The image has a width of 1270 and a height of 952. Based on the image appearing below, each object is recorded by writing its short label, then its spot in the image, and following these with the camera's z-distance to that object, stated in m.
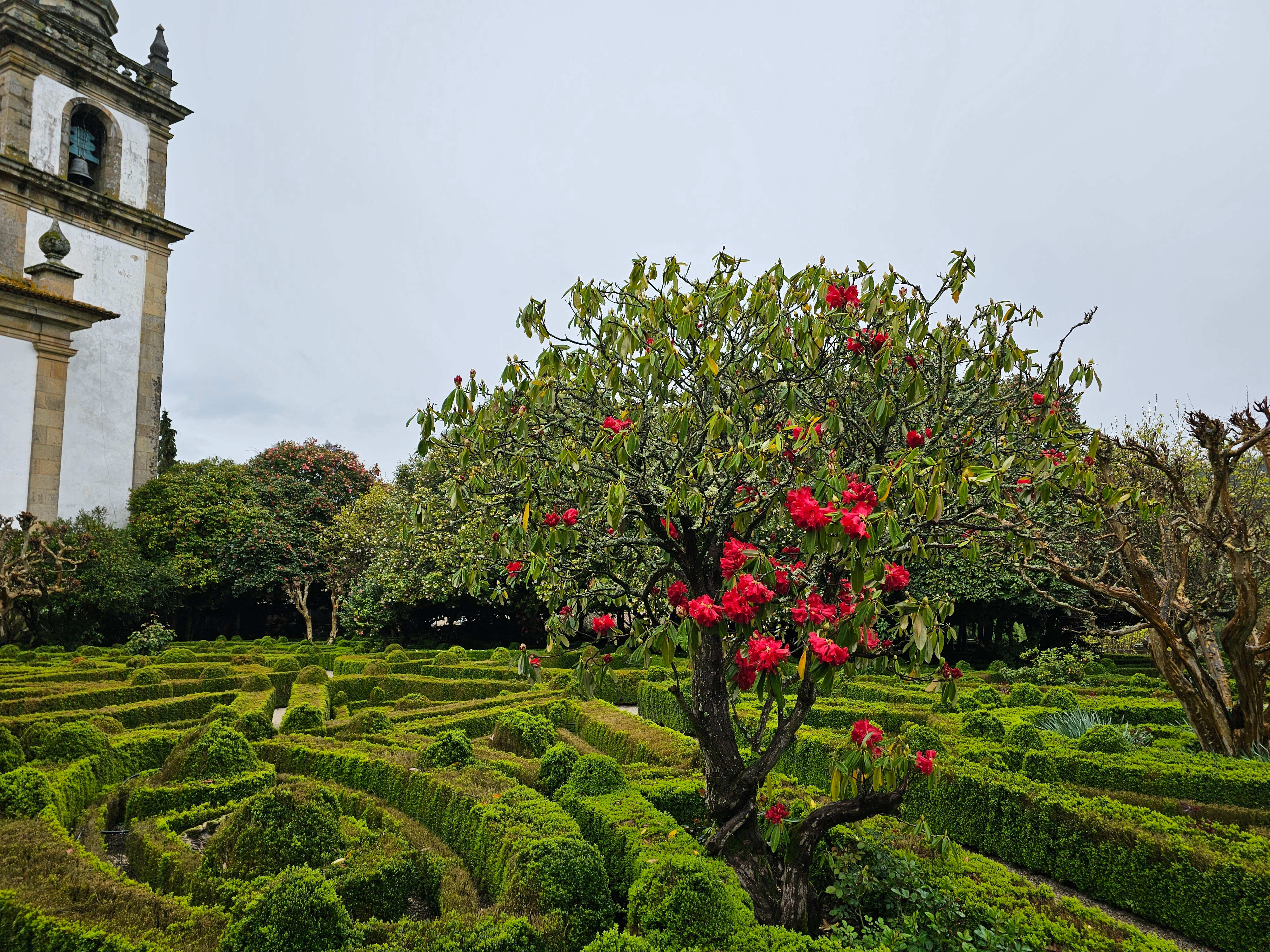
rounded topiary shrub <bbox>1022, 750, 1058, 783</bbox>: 8.69
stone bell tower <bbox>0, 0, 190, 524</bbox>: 20.31
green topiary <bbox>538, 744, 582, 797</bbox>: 7.93
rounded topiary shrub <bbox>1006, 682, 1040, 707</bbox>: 12.36
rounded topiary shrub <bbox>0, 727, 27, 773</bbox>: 7.32
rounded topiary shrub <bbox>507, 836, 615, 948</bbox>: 5.08
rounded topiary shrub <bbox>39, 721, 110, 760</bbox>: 7.98
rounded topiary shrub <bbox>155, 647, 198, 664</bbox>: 16.19
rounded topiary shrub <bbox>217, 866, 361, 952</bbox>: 4.31
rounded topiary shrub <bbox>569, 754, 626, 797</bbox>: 7.23
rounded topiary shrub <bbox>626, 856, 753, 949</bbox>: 4.43
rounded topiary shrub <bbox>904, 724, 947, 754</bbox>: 8.30
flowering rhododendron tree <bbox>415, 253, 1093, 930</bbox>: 4.40
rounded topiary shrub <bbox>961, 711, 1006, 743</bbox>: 9.57
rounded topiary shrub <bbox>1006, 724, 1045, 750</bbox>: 8.95
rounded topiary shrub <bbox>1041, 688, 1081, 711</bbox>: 11.59
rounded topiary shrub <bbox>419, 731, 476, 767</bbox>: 8.26
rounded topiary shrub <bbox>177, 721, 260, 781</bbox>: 7.65
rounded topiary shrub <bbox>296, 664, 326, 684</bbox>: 14.14
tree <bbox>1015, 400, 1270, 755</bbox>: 8.21
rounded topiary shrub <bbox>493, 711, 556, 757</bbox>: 9.59
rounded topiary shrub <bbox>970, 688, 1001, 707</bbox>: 12.16
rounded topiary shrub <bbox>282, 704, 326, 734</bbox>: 10.15
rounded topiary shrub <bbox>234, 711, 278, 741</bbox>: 9.21
